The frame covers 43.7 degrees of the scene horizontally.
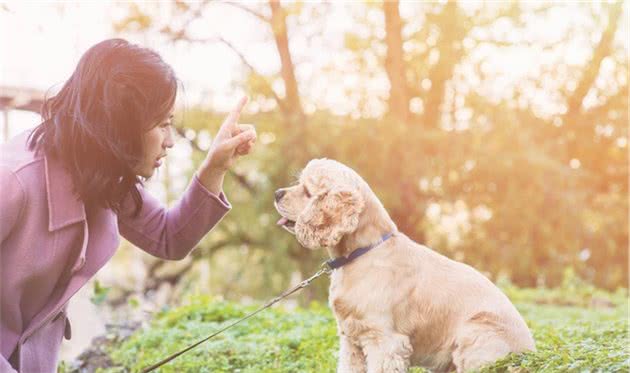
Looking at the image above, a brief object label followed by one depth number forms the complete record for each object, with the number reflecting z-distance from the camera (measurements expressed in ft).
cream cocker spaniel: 13.84
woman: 11.05
